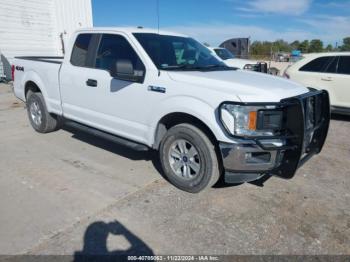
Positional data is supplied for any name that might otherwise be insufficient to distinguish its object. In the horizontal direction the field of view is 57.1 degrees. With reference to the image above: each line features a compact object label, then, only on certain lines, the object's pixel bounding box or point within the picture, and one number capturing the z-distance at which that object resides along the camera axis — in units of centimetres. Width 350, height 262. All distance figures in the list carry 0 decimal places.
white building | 1333
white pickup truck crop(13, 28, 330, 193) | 335
